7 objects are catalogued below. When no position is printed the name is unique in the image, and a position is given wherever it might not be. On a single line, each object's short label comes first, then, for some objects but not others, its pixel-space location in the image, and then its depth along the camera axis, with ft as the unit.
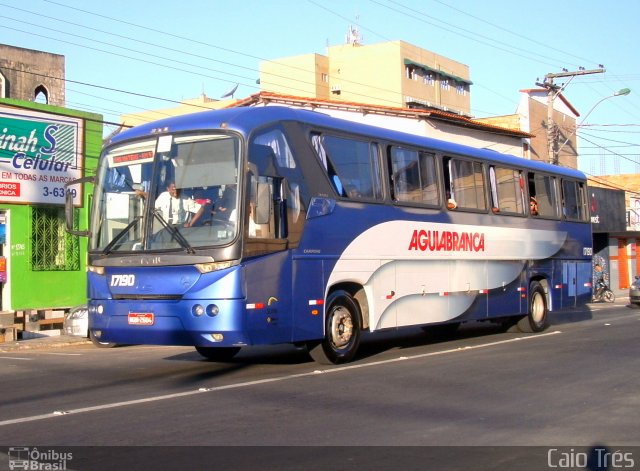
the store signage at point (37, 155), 68.59
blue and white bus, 36.27
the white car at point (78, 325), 61.26
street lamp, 119.55
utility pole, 126.11
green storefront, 69.26
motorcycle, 122.21
